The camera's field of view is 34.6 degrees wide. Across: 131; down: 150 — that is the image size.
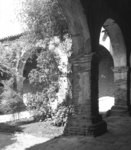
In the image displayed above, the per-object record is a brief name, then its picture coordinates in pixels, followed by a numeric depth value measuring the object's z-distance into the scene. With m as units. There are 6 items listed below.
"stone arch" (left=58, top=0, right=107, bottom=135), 4.16
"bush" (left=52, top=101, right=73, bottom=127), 6.47
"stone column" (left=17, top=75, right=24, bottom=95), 11.55
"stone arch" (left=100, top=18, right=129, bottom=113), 6.43
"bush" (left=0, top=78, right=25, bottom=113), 8.02
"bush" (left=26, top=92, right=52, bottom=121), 7.00
